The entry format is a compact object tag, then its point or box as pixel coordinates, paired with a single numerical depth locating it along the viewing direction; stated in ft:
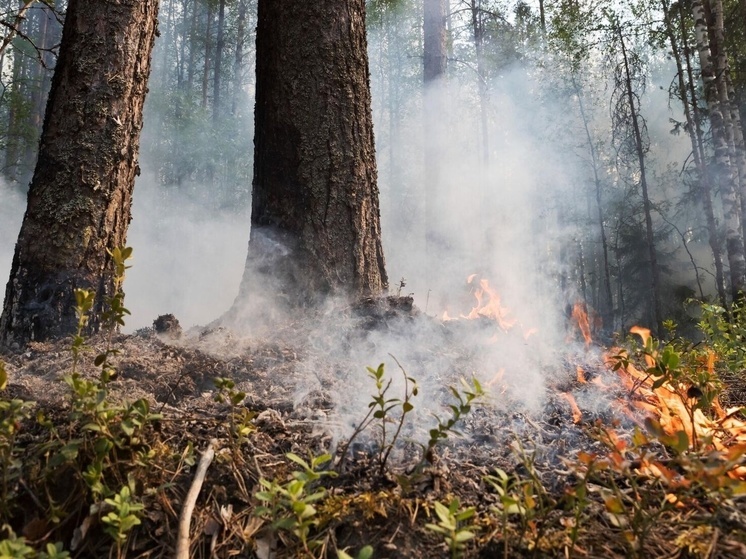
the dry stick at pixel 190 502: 3.88
